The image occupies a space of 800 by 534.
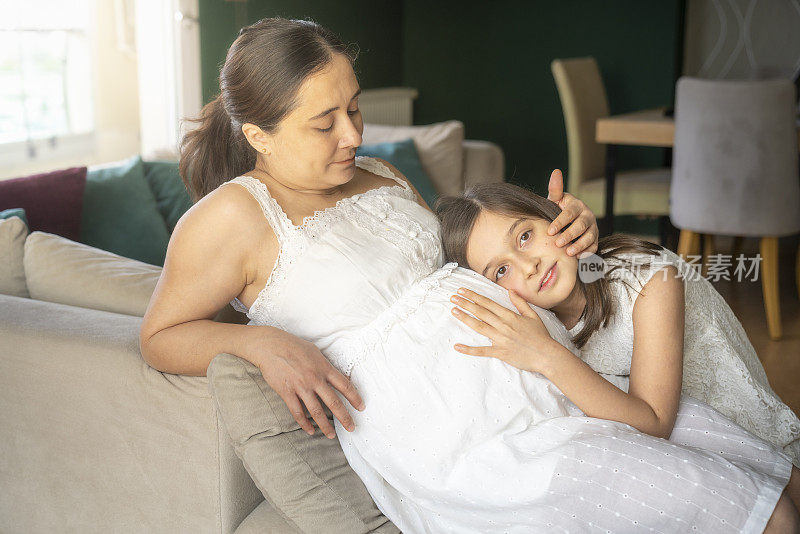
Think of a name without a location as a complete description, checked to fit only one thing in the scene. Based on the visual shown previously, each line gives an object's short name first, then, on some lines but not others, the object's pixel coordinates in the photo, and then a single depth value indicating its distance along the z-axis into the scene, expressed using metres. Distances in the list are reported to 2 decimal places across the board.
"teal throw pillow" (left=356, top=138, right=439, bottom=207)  3.07
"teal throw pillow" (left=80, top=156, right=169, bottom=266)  2.26
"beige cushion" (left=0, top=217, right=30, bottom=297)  1.68
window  3.13
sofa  1.35
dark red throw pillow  2.09
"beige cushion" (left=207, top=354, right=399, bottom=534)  1.24
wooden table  3.51
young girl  1.27
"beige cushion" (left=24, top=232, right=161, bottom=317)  1.61
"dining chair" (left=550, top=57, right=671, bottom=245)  3.92
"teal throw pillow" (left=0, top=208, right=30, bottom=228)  1.86
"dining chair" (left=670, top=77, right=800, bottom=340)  3.15
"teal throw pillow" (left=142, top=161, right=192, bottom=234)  2.45
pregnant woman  1.16
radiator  4.91
